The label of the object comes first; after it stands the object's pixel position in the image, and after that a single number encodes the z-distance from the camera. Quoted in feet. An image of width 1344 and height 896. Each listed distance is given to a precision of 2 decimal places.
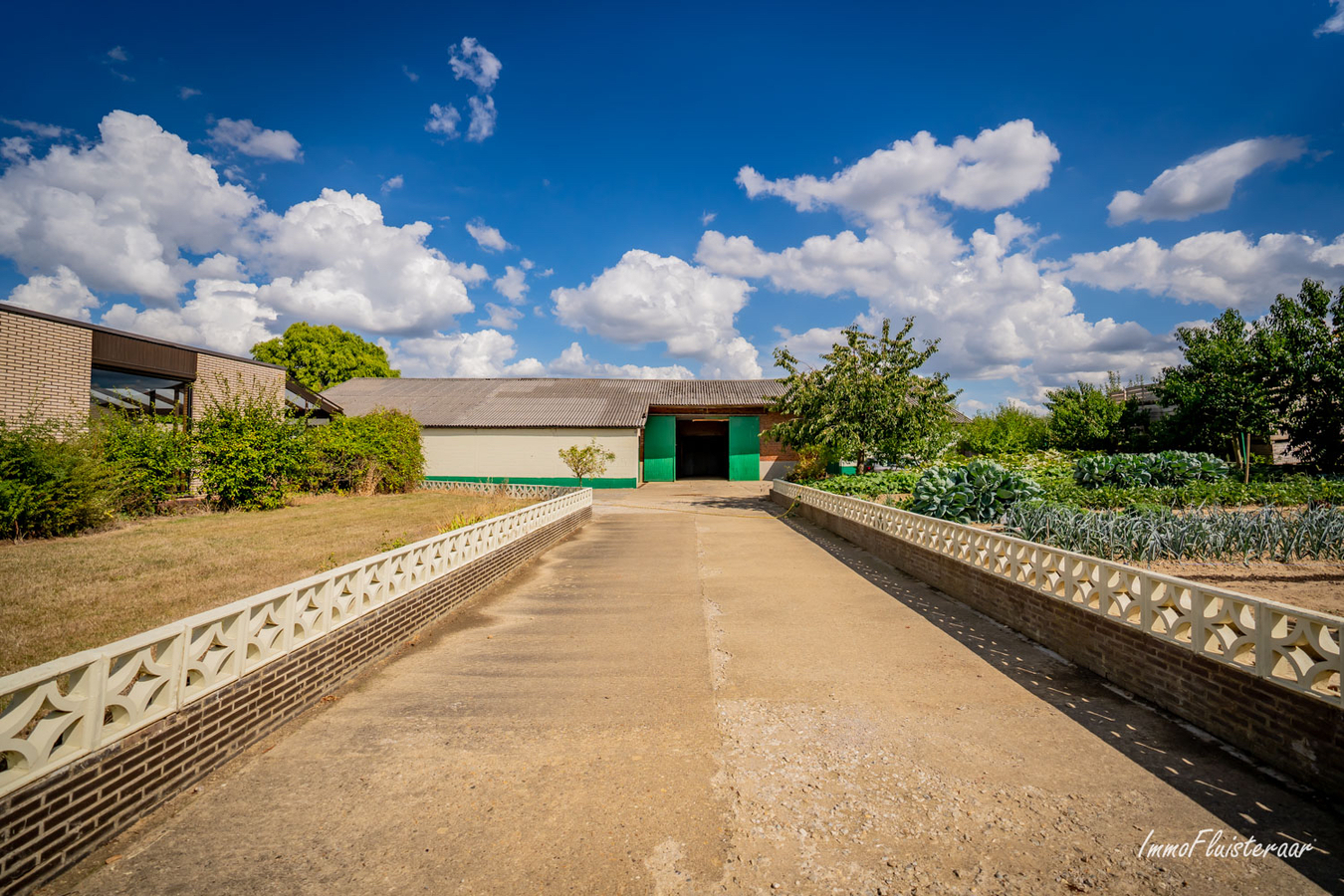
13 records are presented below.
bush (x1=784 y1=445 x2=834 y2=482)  71.72
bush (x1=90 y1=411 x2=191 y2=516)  41.63
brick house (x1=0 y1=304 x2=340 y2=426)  40.75
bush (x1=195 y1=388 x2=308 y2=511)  48.78
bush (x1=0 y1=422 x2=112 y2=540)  30.91
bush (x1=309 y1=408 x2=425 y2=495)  62.85
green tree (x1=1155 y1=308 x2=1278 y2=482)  60.75
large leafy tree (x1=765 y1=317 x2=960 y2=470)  57.16
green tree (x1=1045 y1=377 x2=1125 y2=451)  83.30
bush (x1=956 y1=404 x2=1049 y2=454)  95.76
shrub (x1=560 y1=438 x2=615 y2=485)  81.15
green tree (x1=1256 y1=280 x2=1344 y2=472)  56.08
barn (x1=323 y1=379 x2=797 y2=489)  94.02
